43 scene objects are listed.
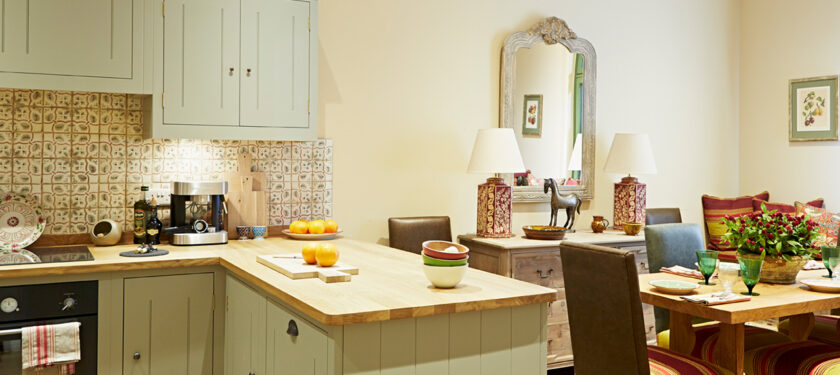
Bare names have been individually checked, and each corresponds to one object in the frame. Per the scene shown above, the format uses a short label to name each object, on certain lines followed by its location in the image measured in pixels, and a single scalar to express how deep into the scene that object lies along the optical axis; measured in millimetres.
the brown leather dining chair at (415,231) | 4004
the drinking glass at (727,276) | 2590
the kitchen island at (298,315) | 1951
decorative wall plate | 3150
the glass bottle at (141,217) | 3324
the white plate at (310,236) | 3602
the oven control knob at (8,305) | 2688
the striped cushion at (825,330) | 3152
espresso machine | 3359
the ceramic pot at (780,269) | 2815
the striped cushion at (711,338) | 2947
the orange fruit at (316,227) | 3648
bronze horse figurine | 4320
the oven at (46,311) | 2678
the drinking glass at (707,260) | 2766
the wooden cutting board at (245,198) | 3658
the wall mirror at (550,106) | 4504
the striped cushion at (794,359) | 2672
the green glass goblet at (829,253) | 2875
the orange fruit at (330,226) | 3697
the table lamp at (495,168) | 4059
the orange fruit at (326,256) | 2523
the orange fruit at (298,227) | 3639
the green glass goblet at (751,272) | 2652
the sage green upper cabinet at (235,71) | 3207
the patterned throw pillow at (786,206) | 4859
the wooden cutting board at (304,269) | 2367
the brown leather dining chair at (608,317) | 2354
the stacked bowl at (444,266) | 2188
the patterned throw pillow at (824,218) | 4523
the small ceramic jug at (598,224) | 4480
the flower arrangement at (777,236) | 2787
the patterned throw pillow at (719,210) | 5109
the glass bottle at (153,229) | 3277
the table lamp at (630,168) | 4582
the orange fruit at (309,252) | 2578
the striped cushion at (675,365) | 2585
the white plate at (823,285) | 2672
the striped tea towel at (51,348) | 2674
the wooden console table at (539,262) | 3889
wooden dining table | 2400
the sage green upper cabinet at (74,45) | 2924
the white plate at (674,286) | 2629
